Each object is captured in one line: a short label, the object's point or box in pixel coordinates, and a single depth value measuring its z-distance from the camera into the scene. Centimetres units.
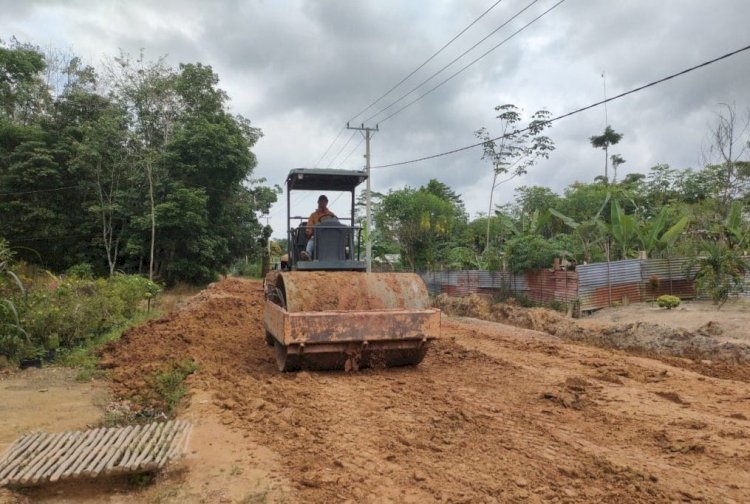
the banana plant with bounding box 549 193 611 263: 1677
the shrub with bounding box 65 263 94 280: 2501
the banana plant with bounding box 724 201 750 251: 1471
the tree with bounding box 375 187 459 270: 2633
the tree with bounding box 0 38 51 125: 2648
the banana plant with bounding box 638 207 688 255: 1631
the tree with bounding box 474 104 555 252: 2300
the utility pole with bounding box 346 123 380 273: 2478
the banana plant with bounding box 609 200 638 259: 1627
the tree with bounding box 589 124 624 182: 3770
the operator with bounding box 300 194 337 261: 838
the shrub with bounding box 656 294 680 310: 1371
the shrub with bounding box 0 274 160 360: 755
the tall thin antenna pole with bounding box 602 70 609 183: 3757
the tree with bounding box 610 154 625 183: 3797
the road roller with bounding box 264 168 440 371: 609
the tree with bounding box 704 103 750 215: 2239
